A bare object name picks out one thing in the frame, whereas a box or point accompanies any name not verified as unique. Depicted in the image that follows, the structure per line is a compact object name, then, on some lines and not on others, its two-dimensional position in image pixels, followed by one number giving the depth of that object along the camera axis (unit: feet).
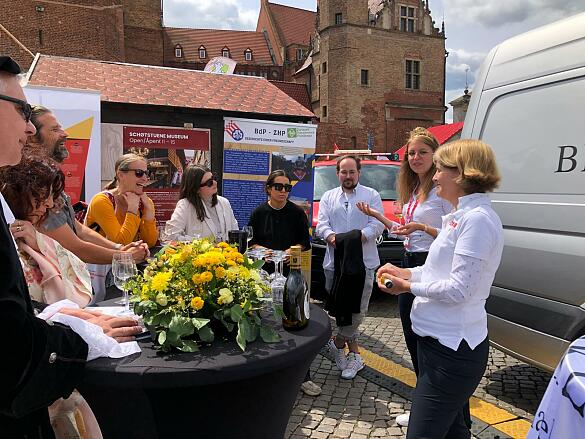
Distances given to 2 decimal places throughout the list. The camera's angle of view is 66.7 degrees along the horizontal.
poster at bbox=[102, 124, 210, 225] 17.88
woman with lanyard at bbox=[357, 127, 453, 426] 9.62
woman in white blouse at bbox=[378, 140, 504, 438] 6.22
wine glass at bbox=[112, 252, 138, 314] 7.46
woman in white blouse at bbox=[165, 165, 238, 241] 12.62
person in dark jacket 3.85
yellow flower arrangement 6.05
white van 8.79
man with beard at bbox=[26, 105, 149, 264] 8.69
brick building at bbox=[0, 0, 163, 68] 91.76
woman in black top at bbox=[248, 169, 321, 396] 12.89
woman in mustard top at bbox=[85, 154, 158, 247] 11.29
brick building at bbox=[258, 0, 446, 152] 116.88
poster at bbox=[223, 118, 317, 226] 18.90
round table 5.42
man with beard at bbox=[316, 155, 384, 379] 12.79
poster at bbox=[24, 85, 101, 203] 15.70
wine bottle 7.00
